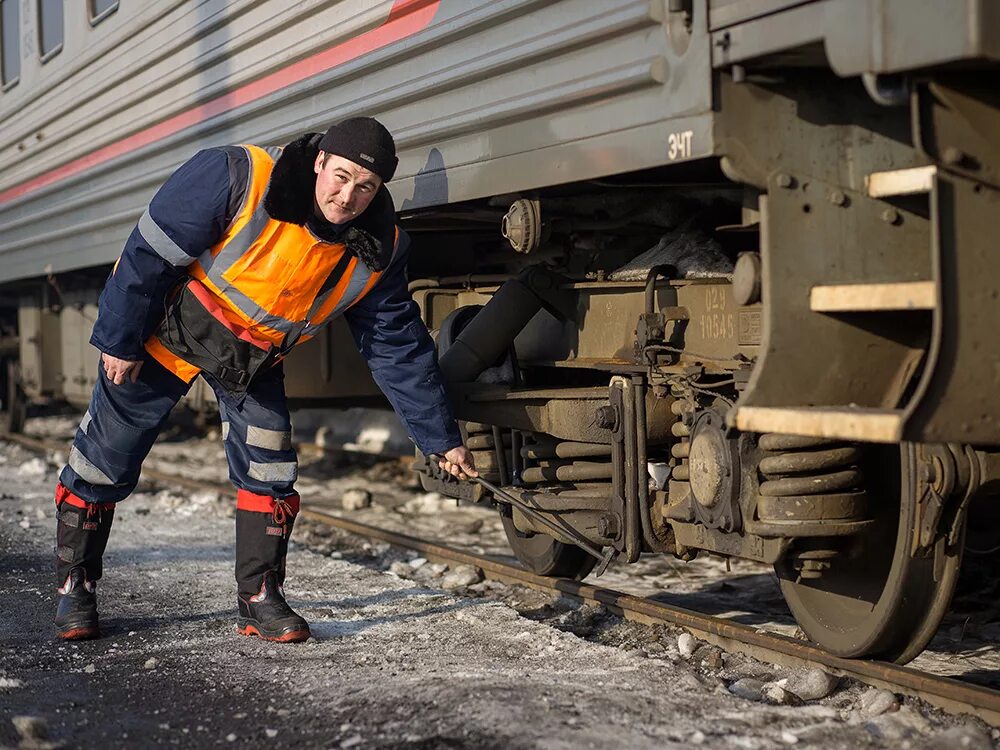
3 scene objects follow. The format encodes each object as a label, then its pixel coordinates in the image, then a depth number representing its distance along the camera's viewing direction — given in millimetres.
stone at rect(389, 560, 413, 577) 6020
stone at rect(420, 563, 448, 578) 5961
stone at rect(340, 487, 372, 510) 8328
